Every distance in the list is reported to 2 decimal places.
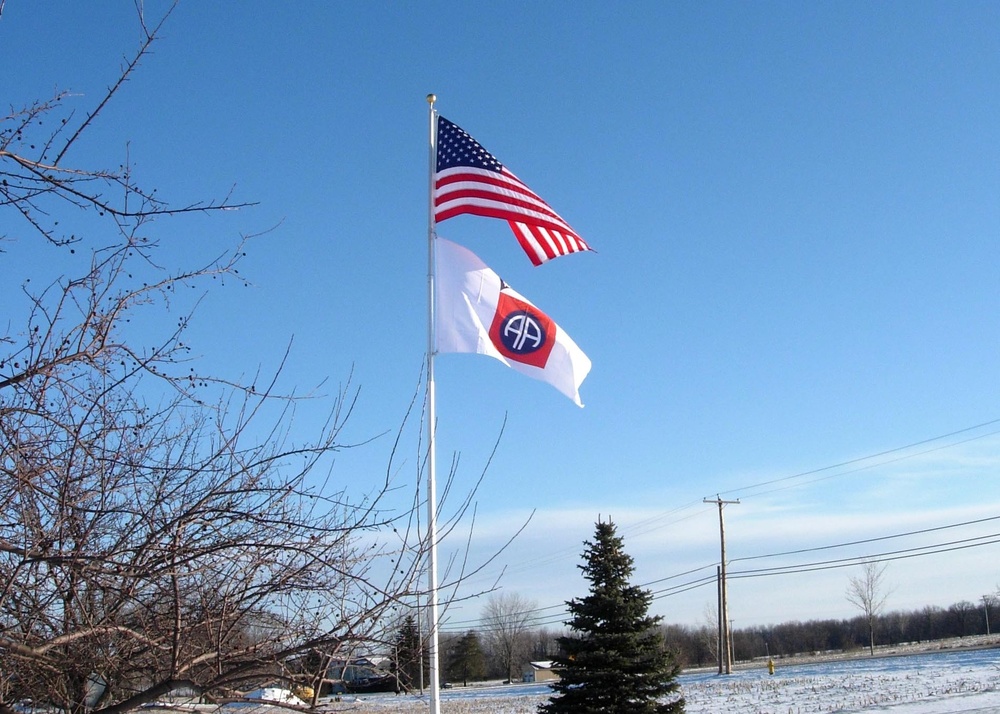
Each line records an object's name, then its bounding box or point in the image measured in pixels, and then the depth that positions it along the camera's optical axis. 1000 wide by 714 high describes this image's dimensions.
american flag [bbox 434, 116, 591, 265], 10.63
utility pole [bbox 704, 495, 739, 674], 42.69
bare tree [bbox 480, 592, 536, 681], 77.88
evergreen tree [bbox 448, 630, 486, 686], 63.97
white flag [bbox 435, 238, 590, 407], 9.97
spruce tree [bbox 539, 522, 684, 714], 16.97
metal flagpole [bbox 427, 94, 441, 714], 5.23
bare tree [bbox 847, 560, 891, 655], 80.28
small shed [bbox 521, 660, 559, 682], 67.66
